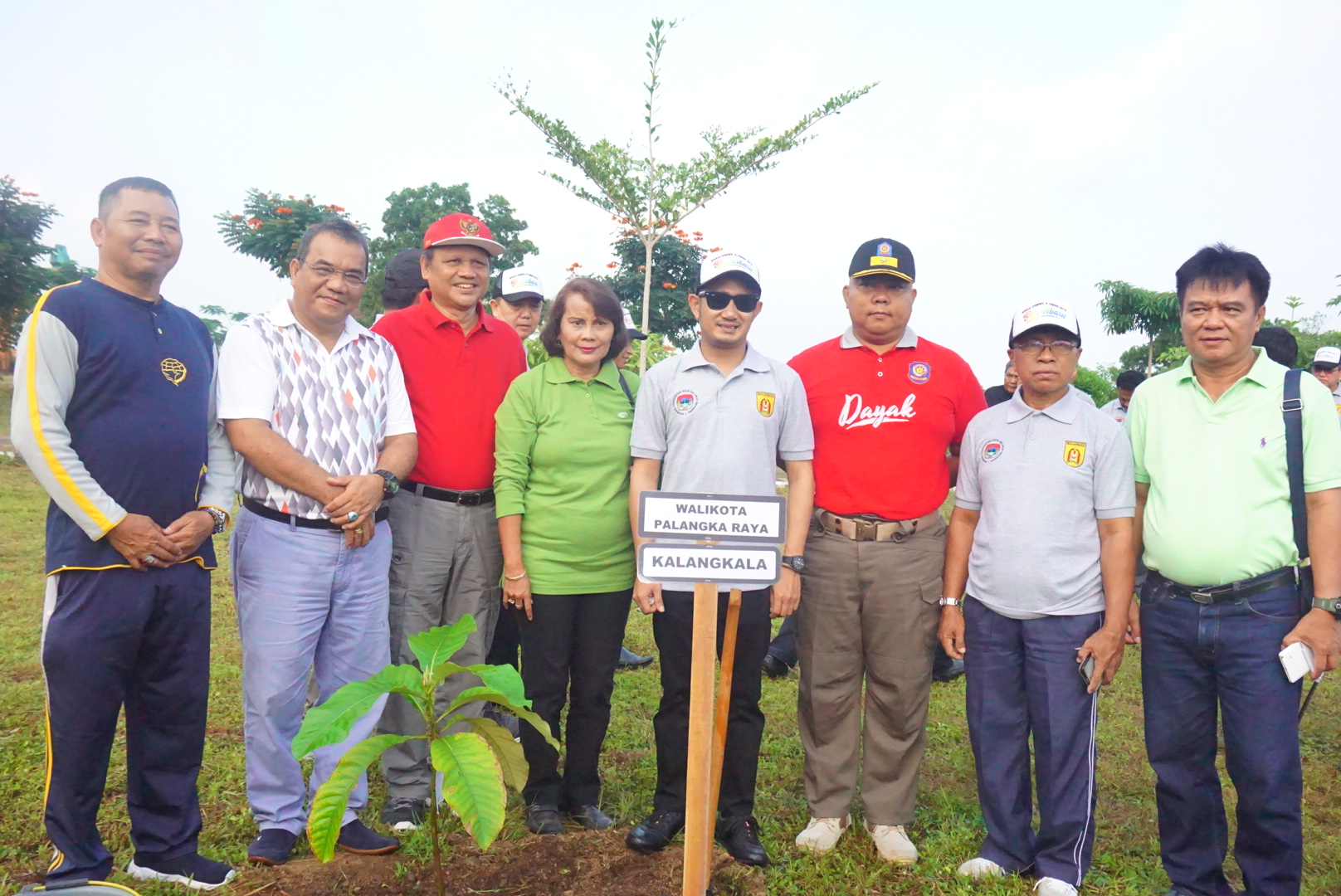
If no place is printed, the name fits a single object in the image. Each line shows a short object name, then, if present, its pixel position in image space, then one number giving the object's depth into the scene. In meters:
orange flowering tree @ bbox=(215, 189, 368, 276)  22.45
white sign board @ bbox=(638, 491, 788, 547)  2.68
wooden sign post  2.64
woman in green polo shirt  3.57
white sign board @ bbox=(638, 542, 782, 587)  2.66
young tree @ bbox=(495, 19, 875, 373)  20.45
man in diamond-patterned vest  3.28
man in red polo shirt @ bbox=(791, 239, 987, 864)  3.58
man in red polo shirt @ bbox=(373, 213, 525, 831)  3.74
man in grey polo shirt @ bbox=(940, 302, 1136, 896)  3.28
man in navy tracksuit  2.90
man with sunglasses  3.45
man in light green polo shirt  3.05
